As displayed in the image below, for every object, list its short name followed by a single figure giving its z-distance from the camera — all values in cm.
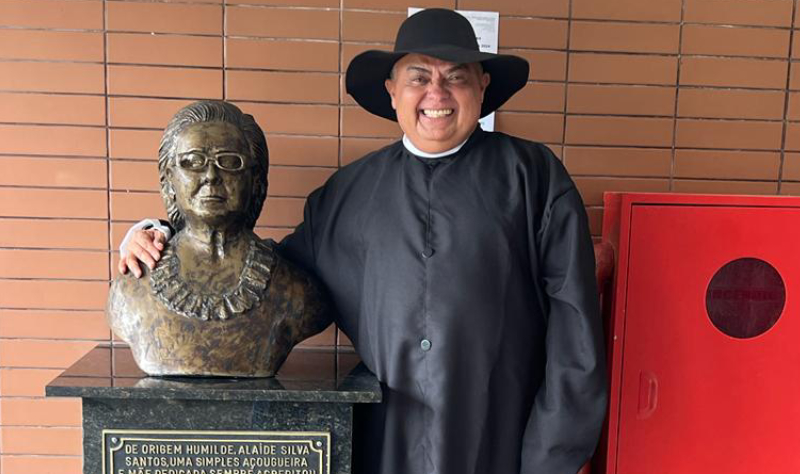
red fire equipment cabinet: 187
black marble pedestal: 147
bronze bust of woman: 153
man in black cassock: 156
